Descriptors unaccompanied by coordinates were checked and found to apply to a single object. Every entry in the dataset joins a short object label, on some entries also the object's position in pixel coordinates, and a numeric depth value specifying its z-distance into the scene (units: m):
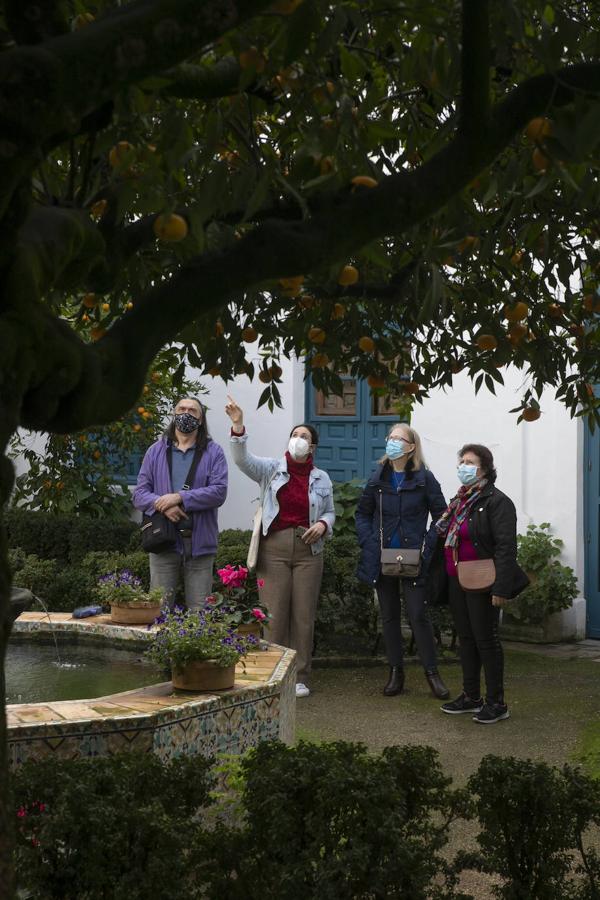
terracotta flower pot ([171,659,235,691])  5.54
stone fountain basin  4.84
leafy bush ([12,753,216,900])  3.21
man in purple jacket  7.93
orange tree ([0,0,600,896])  2.04
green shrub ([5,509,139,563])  12.22
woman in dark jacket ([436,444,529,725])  7.54
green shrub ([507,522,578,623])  10.44
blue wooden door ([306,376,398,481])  12.45
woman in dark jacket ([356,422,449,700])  8.41
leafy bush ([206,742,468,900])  3.21
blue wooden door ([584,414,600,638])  10.75
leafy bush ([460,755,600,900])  3.43
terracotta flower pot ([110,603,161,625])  7.71
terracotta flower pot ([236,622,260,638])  7.09
